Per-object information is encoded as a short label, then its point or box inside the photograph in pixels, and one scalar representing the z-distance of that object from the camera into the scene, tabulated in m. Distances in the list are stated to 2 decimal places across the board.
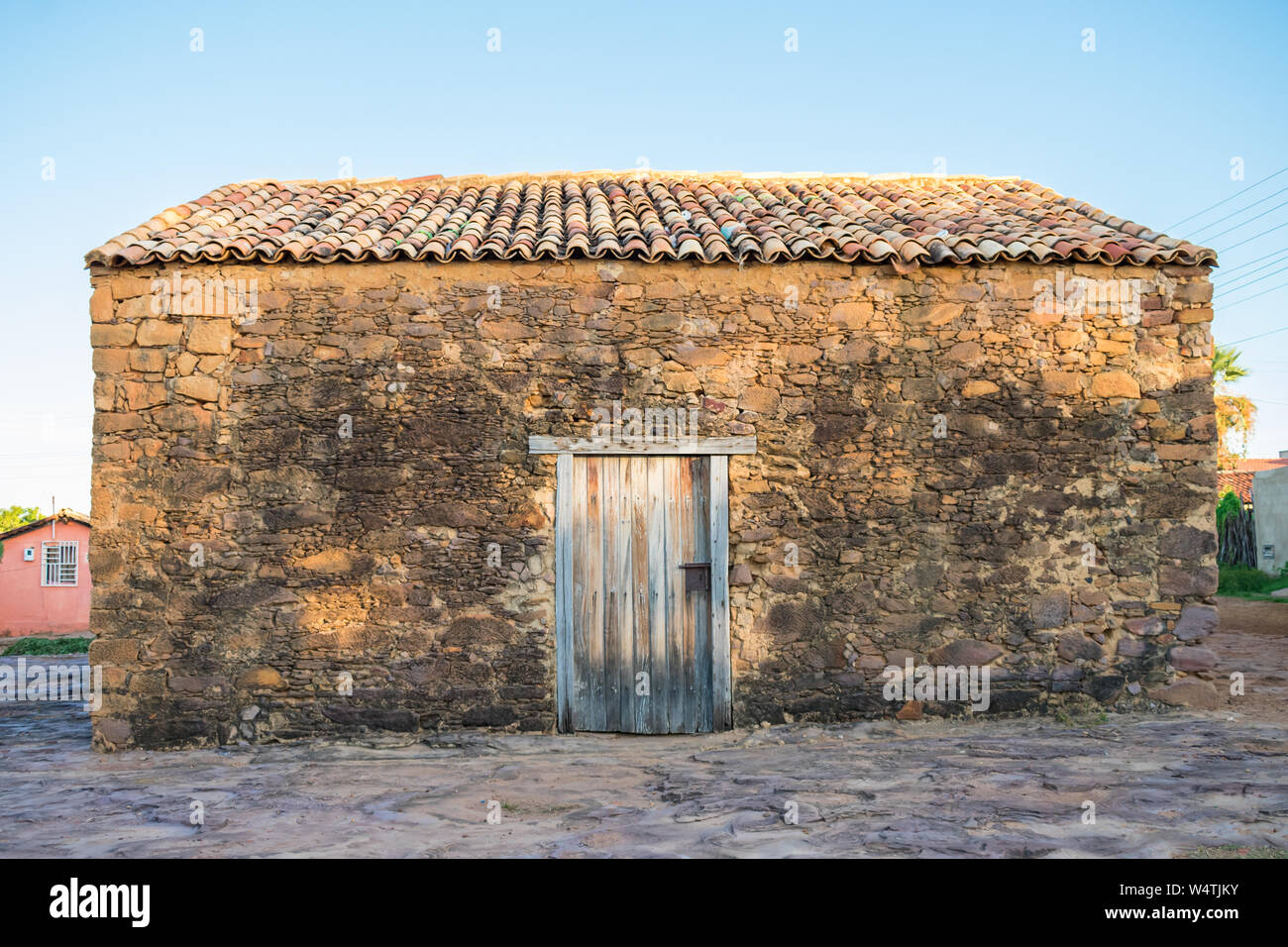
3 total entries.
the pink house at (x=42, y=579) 25.05
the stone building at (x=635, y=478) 6.84
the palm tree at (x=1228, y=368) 27.09
